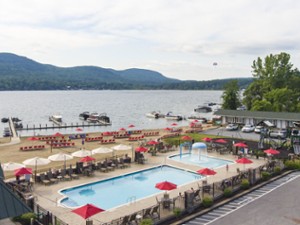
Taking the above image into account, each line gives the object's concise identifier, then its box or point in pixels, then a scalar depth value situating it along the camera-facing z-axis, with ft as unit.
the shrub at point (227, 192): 67.31
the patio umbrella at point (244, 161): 80.59
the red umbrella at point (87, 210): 46.65
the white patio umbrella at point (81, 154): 88.98
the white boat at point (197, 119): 270.05
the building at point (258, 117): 175.62
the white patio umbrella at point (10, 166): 72.49
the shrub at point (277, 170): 84.12
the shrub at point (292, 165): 89.45
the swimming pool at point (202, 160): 101.45
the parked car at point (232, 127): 177.43
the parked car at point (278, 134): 147.84
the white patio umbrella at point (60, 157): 83.08
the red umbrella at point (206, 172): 70.13
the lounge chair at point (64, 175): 81.56
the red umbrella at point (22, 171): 69.08
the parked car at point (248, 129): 169.58
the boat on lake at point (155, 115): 339.36
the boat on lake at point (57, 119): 287.52
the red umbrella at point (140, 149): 96.78
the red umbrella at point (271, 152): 93.15
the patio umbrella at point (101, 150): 93.81
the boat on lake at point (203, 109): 415.01
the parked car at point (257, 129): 164.39
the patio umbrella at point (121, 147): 100.28
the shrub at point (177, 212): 56.75
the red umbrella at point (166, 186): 60.52
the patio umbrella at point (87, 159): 82.86
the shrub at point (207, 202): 62.08
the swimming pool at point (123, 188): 70.74
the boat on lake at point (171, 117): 317.09
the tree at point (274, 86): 213.25
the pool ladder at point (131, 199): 67.76
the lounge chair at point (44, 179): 76.74
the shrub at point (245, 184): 72.69
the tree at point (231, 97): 248.11
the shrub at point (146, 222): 50.11
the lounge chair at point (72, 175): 82.79
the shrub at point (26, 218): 50.01
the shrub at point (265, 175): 78.89
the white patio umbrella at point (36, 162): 78.38
